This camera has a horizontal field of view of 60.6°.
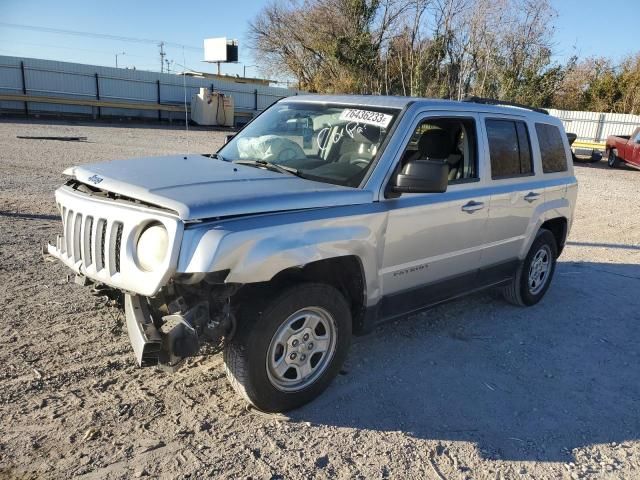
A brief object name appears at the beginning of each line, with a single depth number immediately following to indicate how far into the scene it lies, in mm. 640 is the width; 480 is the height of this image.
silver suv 2951
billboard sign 42094
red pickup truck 19953
